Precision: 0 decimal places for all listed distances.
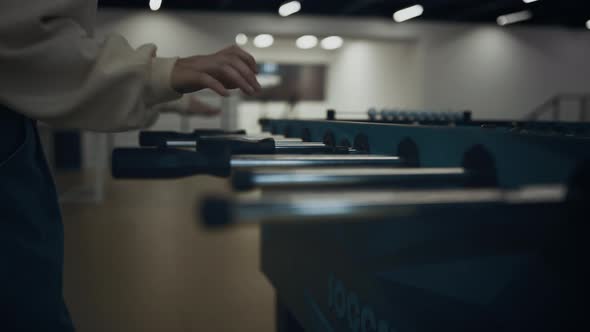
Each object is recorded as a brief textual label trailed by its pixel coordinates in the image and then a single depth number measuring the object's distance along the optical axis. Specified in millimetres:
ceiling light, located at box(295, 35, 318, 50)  8588
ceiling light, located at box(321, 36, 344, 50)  8767
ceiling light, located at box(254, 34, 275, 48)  8595
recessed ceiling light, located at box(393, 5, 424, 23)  7661
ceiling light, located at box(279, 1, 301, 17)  7332
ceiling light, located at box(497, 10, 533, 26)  8281
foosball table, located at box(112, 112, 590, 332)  464
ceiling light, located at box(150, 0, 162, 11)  7034
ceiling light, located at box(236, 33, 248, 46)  9394
